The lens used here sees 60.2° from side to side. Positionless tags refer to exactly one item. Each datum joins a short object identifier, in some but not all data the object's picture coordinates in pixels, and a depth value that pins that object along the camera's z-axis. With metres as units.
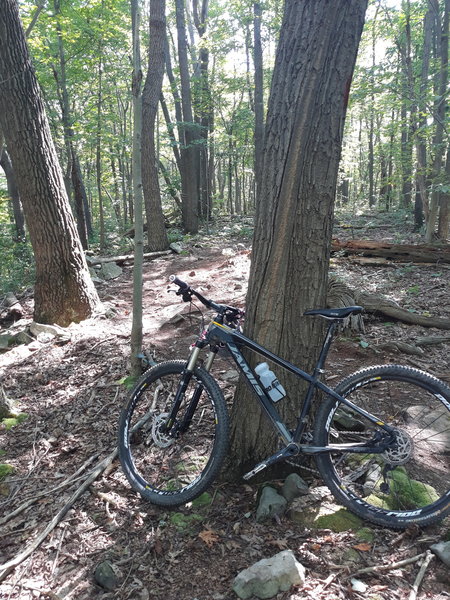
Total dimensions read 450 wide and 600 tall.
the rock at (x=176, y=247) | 12.26
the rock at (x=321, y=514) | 2.43
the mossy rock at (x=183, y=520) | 2.55
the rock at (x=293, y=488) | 2.63
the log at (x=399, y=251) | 8.20
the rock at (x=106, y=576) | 2.20
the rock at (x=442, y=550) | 2.03
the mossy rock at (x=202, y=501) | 2.70
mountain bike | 2.46
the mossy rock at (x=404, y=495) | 2.48
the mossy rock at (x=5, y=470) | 3.30
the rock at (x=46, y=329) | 5.87
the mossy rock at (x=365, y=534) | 2.31
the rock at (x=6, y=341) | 5.82
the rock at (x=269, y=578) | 2.01
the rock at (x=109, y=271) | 9.70
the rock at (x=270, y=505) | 2.51
